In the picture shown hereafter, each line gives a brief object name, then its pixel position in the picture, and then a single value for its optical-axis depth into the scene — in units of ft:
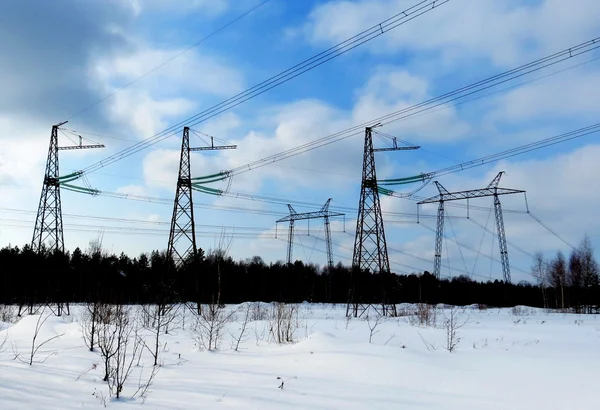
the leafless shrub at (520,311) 110.94
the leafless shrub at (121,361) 19.16
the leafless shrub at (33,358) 25.48
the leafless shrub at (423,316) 57.98
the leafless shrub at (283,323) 40.73
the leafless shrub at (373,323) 46.53
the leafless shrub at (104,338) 21.79
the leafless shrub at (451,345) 33.96
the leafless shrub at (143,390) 19.31
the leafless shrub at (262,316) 66.28
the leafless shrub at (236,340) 36.33
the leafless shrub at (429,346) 34.88
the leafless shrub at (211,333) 35.91
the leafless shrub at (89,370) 22.46
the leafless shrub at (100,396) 17.88
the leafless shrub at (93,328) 30.94
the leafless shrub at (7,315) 66.09
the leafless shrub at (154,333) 34.00
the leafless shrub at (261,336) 43.32
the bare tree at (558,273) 166.54
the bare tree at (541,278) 164.68
